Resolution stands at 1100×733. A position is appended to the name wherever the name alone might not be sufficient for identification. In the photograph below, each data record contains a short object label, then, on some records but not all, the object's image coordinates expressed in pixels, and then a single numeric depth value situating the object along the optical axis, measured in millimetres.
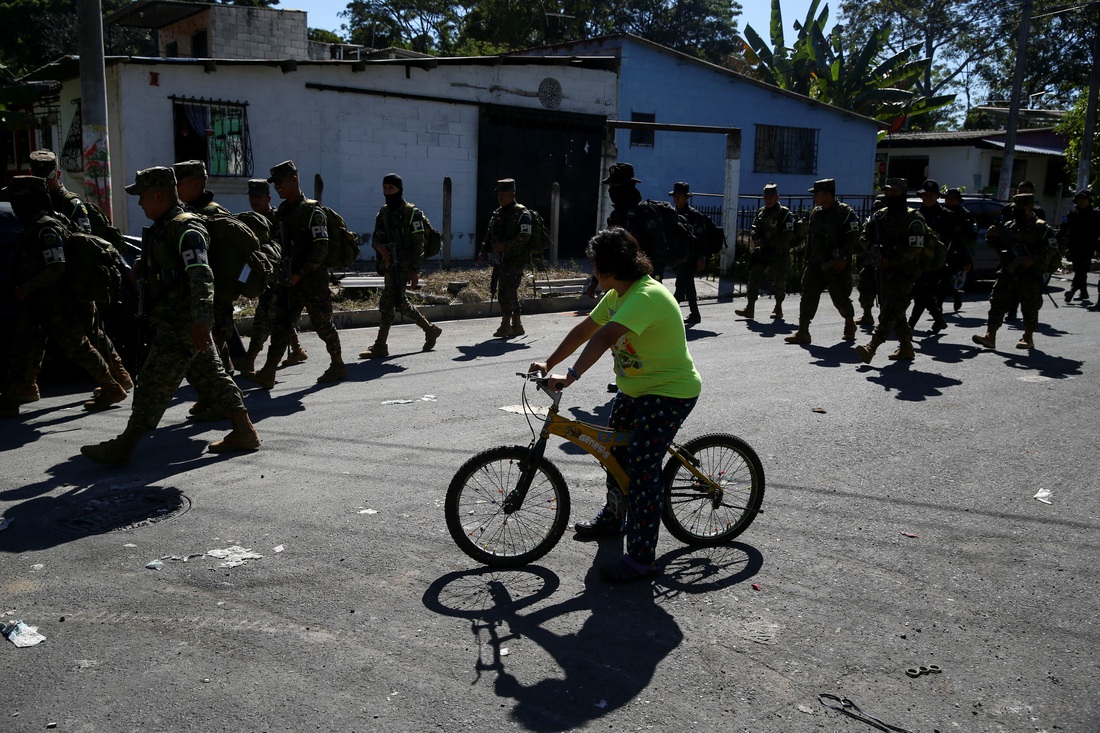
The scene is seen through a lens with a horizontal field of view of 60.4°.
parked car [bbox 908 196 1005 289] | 17219
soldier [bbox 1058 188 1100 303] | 15547
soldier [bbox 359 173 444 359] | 9961
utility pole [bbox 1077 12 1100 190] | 25359
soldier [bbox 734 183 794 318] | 13195
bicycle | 4480
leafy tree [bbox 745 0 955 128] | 28078
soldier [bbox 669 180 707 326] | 12500
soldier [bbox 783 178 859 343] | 10922
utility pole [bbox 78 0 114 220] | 10656
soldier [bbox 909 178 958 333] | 11641
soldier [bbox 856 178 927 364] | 9852
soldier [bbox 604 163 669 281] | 8617
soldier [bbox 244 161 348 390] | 8453
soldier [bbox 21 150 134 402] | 7346
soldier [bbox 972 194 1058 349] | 10812
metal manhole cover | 4980
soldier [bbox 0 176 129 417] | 6902
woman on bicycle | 4383
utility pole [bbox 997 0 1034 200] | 24553
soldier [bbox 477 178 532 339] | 10875
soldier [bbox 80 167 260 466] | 5785
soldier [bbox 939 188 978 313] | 12523
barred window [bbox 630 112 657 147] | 22047
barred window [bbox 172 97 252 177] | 16047
